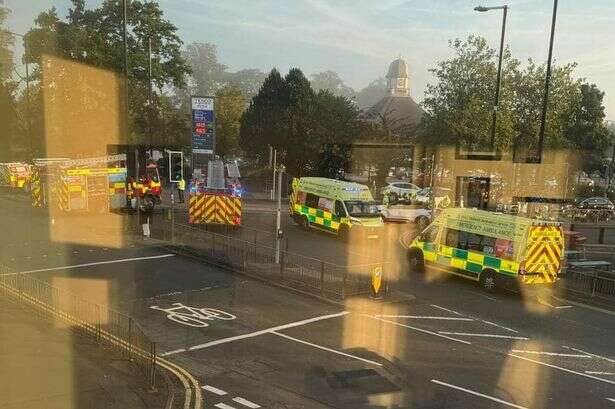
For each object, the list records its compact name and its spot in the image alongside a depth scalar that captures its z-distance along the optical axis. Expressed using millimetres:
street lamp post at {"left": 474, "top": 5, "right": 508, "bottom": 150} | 22844
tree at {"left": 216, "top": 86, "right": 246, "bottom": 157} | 54188
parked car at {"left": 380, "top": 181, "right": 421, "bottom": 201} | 33981
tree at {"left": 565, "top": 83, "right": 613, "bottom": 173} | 51125
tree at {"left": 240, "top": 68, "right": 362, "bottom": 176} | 42719
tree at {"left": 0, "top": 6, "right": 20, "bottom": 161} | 29244
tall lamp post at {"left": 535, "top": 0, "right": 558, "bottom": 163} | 20244
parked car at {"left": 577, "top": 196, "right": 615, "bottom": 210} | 35303
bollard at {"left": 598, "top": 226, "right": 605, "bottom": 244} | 24952
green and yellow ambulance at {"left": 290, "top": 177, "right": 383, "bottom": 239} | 21141
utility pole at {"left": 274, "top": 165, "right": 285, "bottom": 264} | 16094
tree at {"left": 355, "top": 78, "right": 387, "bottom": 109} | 99625
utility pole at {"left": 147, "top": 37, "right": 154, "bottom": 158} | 33531
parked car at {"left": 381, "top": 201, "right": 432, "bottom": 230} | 27094
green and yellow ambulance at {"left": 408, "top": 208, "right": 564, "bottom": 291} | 14781
